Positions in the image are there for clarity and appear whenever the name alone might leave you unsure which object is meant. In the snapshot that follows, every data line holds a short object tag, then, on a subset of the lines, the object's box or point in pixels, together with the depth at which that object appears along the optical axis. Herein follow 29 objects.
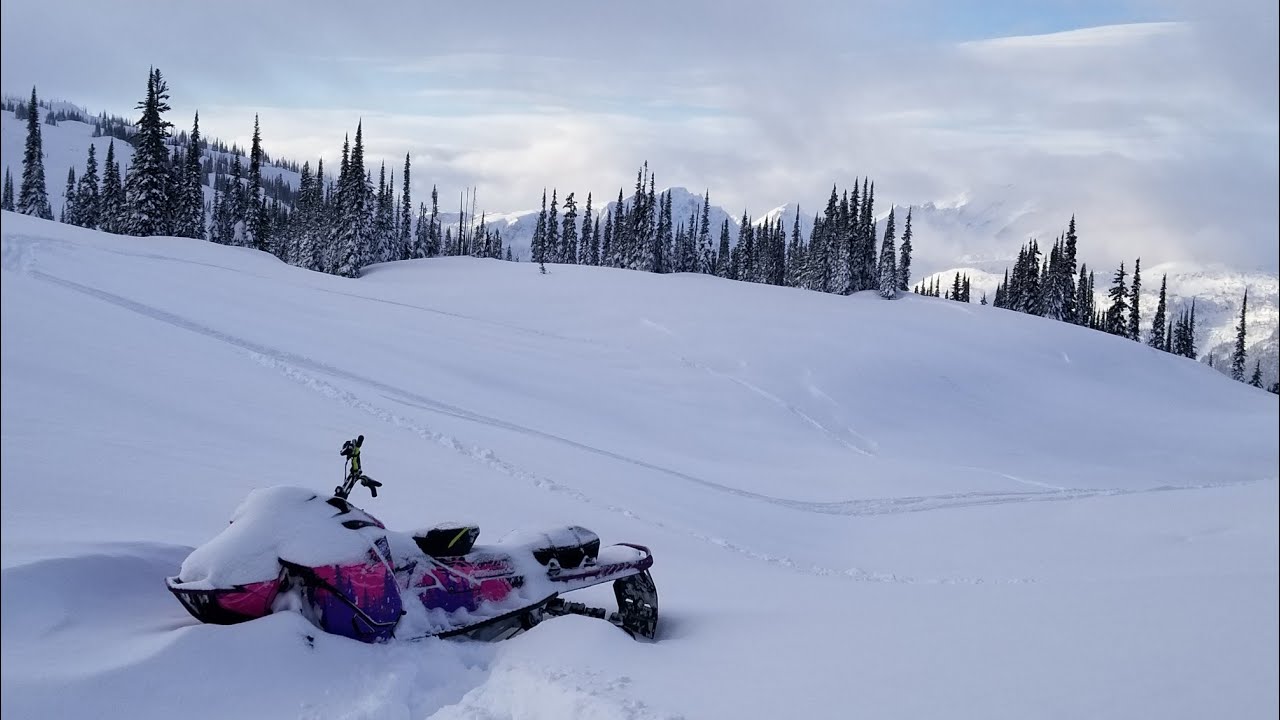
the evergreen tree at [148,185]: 47.91
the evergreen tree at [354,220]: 57.47
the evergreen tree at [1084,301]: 80.16
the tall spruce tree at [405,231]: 83.62
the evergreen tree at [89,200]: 80.19
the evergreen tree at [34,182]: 60.41
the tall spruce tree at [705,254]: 110.38
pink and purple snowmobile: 5.05
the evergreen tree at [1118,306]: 77.12
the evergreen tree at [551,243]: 98.19
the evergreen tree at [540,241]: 98.50
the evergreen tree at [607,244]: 103.88
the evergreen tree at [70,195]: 112.38
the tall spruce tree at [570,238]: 99.50
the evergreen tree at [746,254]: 103.69
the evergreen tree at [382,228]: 69.81
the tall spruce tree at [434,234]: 117.31
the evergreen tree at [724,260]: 108.88
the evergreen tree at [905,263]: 80.56
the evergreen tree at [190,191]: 56.75
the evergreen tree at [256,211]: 69.56
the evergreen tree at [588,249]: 111.06
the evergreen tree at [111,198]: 57.09
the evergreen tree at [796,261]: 93.88
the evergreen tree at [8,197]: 100.71
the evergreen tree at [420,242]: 89.38
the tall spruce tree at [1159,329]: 87.88
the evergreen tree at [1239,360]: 90.31
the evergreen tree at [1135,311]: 78.31
